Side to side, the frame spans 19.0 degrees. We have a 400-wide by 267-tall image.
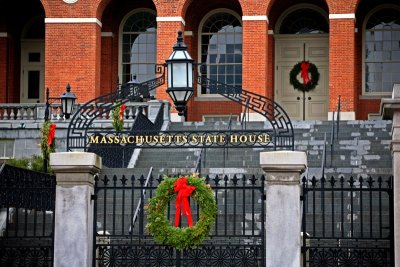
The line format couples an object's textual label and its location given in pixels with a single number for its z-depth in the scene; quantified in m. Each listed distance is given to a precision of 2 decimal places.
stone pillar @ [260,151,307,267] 15.34
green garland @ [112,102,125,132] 27.72
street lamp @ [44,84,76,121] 26.77
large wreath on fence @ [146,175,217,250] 15.67
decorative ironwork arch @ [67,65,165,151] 16.98
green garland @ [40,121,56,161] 25.22
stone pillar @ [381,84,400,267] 15.29
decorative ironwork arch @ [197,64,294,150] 16.70
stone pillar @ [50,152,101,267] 15.81
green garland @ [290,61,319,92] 37.88
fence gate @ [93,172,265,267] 15.80
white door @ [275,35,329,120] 37.88
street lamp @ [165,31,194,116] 16.73
